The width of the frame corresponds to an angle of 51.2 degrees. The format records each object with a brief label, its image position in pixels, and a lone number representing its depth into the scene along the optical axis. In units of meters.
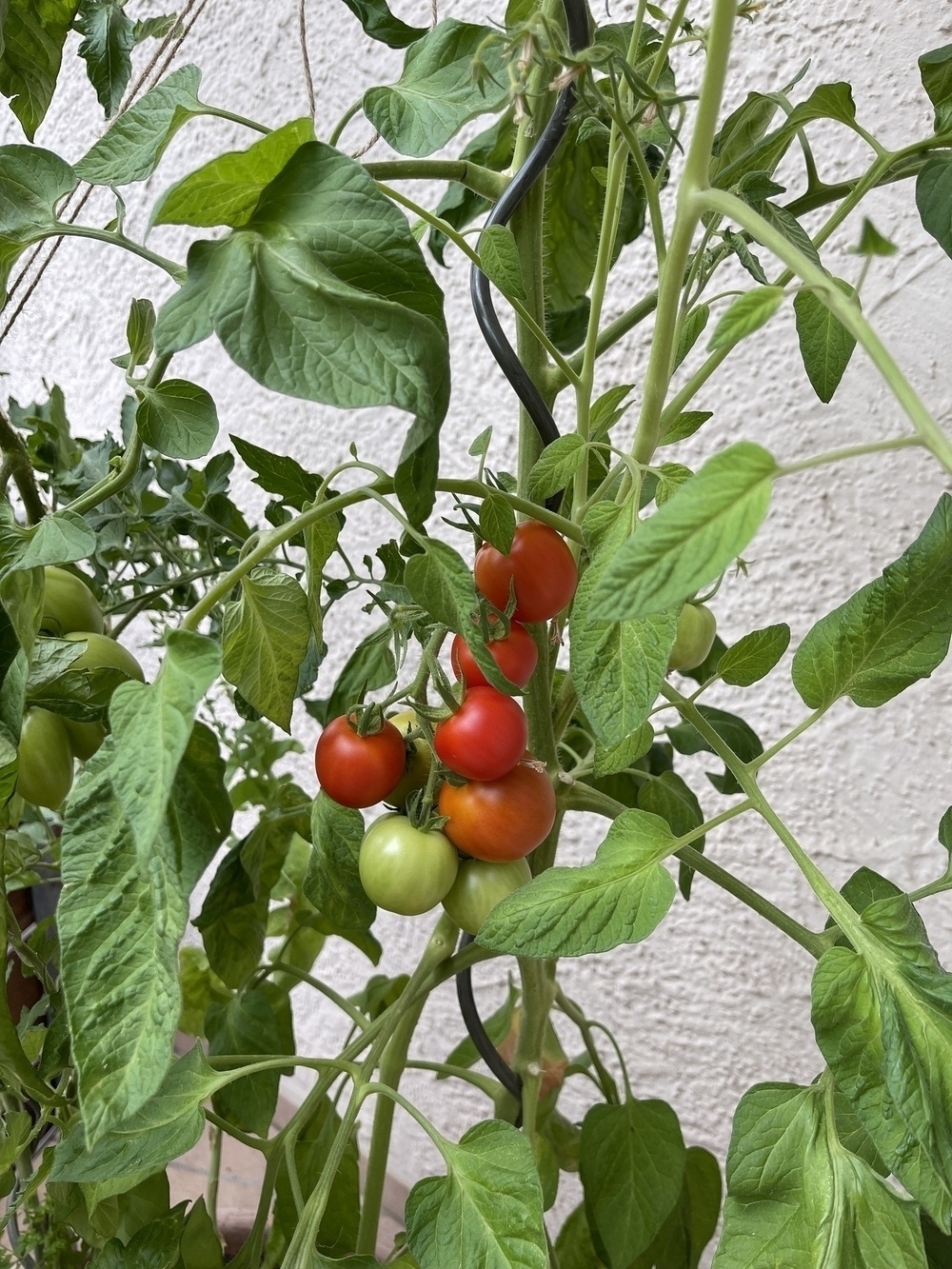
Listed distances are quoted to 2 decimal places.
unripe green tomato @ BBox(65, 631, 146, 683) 0.31
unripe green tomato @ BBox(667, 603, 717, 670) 0.34
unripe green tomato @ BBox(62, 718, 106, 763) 0.32
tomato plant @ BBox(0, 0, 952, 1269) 0.21
